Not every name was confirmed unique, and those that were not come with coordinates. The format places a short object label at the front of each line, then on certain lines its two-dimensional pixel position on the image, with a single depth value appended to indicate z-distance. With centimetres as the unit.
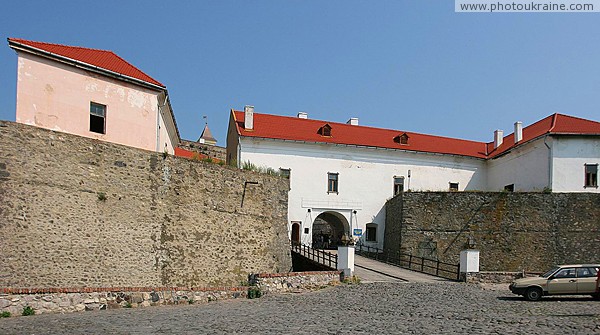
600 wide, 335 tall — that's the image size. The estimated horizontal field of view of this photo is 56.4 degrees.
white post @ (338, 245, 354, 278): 2098
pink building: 1852
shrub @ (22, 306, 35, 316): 1230
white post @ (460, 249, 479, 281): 2256
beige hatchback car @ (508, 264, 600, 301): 1734
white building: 3212
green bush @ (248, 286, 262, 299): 1695
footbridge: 2272
